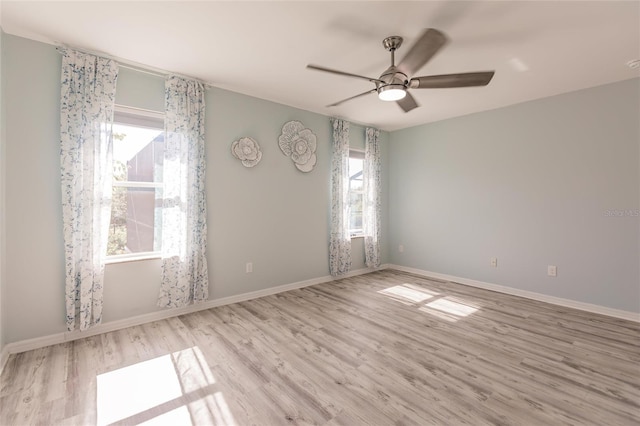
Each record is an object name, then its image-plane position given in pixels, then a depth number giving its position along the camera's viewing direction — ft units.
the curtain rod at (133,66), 8.36
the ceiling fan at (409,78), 7.06
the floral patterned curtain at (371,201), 16.66
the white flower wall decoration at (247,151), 11.68
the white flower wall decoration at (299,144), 13.23
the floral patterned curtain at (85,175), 8.22
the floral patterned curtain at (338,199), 15.01
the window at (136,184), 9.52
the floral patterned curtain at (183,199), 10.00
